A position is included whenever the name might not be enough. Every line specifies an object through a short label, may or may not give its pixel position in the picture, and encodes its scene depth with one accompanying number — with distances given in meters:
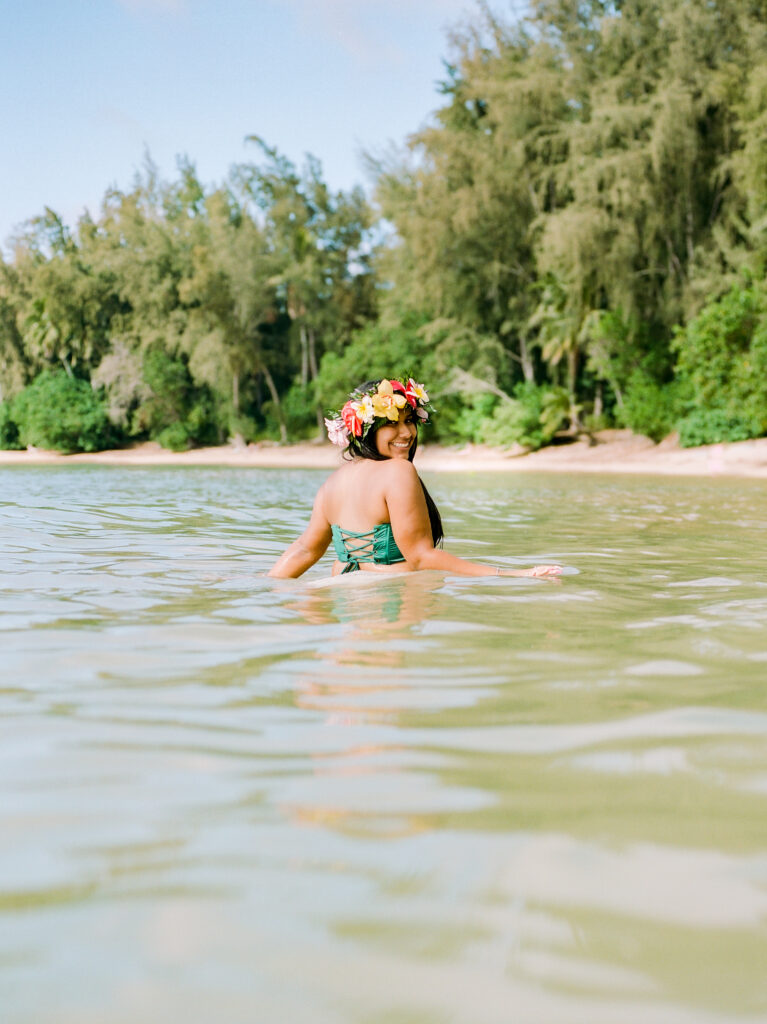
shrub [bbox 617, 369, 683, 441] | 30.55
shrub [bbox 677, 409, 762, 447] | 27.36
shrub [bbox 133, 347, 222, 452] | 46.28
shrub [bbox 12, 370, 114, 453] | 47.22
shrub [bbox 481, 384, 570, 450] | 33.75
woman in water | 5.68
